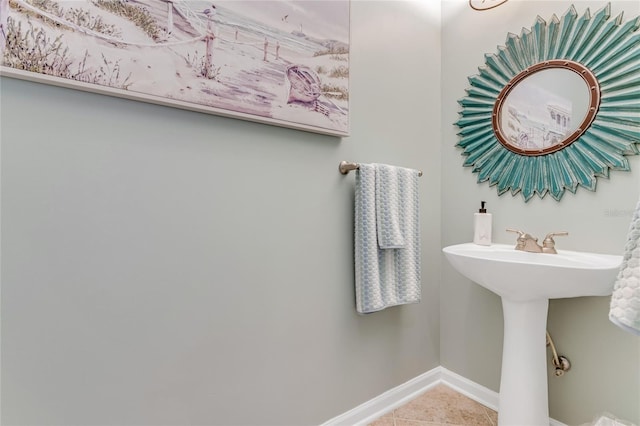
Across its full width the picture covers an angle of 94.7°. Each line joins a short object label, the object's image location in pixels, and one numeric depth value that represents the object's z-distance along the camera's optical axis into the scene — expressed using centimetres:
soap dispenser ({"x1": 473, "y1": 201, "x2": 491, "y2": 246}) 134
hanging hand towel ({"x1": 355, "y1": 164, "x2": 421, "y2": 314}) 119
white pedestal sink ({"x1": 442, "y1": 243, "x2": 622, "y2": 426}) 95
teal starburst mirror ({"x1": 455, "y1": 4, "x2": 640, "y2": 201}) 106
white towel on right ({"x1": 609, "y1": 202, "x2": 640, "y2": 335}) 57
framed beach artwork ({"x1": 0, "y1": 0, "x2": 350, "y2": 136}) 72
